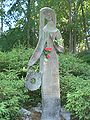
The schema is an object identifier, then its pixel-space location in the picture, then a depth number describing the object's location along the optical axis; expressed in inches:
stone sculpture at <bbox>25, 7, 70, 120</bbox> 135.6
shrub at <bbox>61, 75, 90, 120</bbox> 131.6
